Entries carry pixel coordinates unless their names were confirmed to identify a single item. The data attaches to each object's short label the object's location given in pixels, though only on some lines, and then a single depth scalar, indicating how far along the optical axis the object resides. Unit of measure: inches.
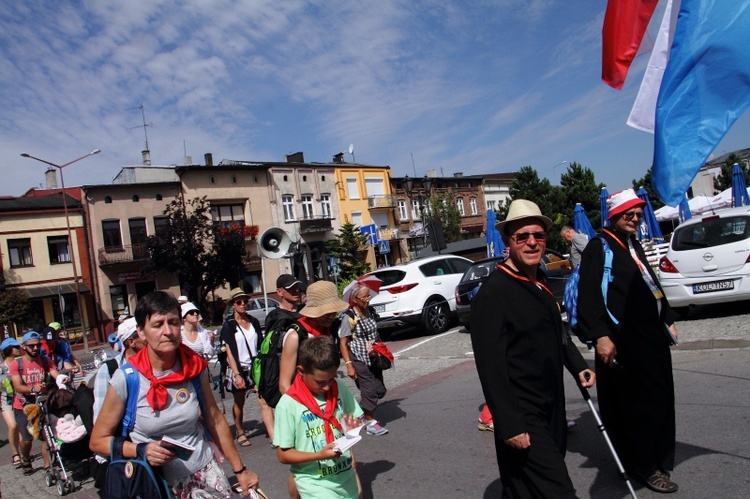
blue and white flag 121.9
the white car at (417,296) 555.8
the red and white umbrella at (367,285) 275.6
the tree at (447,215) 1961.1
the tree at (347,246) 1711.4
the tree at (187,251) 1384.1
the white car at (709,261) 346.9
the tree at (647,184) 1802.4
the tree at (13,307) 1238.3
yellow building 1876.2
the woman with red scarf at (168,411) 111.8
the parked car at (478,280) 493.8
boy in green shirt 127.8
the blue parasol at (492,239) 802.8
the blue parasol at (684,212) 755.3
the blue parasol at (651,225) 769.1
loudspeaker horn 539.8
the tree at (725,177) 2040.7
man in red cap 151.9
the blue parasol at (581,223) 742.5
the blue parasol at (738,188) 703.1
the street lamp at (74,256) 1226.0
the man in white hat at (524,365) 111.5
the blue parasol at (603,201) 673.5
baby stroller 239.1
